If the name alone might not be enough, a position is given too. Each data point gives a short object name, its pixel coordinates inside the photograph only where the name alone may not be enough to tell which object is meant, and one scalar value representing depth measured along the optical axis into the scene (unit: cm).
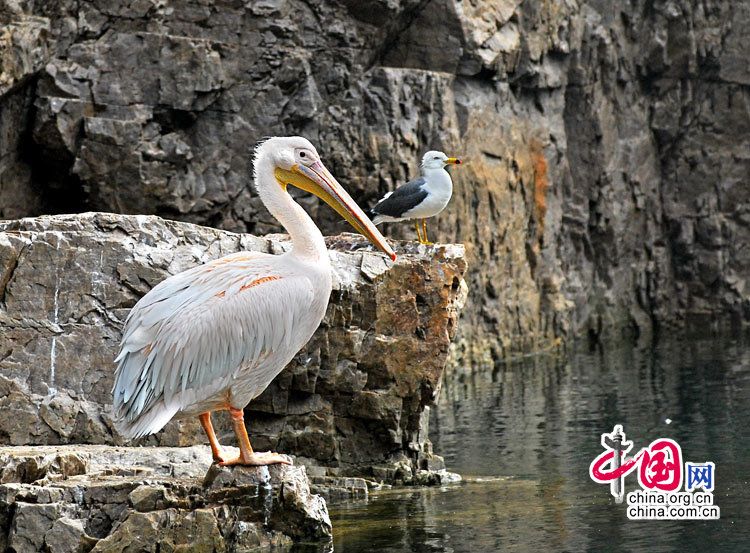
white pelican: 1477
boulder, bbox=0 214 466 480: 1909
